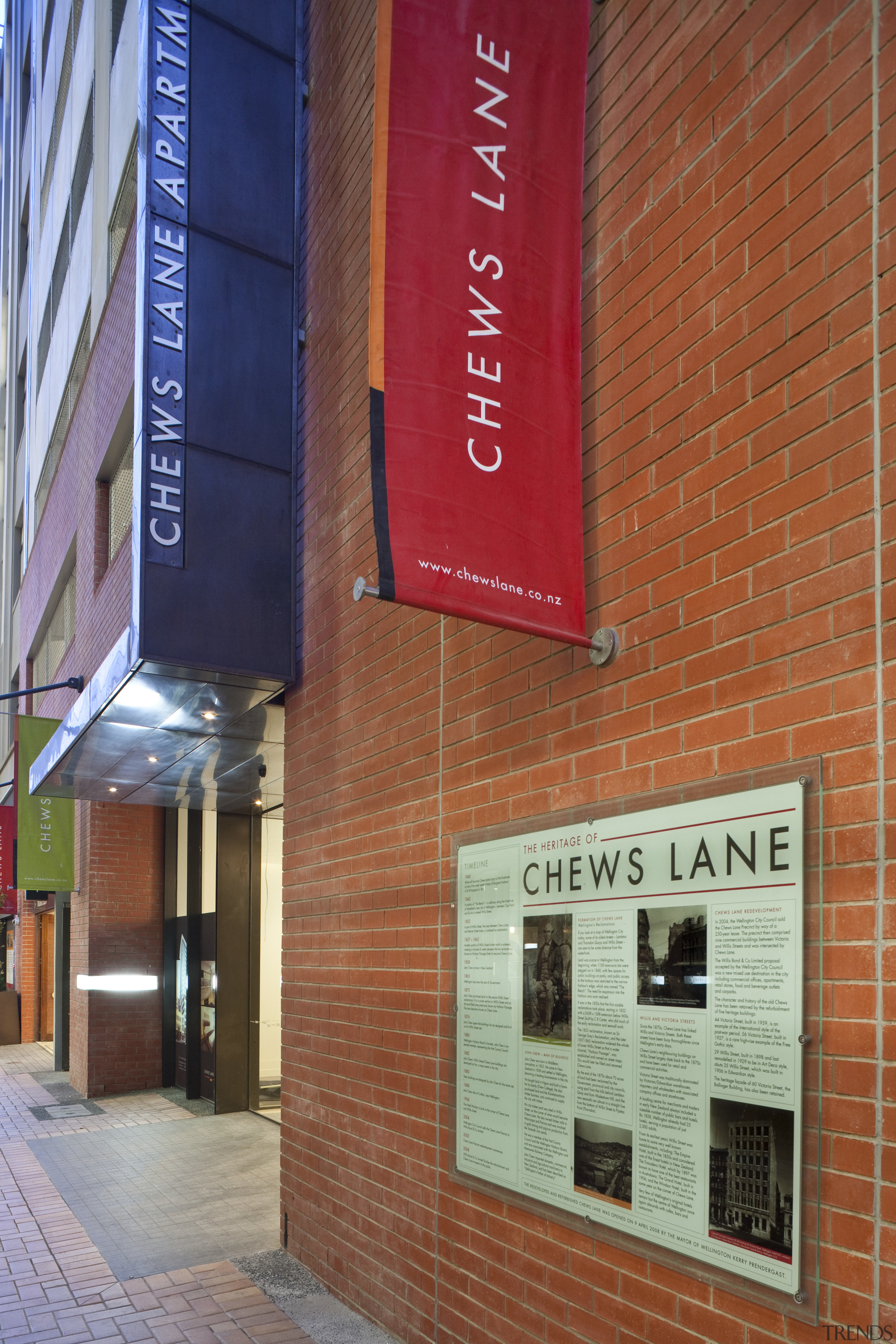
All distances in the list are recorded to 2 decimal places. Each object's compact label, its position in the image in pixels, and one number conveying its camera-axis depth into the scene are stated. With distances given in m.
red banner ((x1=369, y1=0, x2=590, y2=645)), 3.31
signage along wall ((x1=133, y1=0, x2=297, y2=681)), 5.96
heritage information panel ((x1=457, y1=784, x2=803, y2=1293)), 2.84
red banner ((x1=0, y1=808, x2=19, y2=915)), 17.61
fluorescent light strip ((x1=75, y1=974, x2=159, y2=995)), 13.34
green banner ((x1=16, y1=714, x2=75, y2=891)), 13.11
